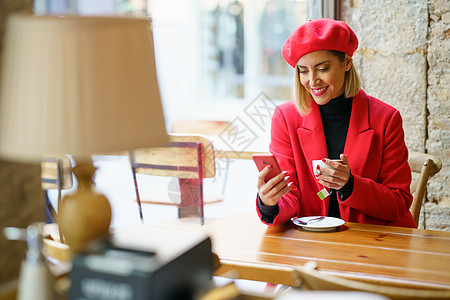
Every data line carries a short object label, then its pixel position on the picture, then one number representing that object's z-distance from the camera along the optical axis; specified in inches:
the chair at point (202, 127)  189.5
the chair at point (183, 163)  129.6
